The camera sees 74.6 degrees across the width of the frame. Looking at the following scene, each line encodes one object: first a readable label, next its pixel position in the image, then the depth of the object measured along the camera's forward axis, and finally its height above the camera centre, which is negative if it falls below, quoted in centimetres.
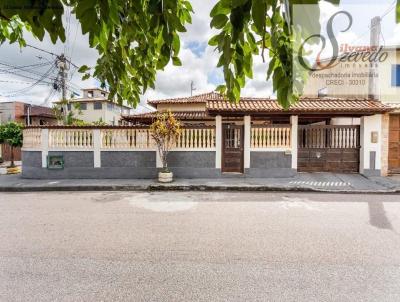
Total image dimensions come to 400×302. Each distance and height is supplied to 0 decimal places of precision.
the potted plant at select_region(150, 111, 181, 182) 972 +44
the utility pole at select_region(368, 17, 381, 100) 1218 +388
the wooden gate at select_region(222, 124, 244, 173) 1080 -5
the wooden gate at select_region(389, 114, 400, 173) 1133 +25
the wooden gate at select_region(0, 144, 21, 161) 1921 -61
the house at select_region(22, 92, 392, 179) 1049 -9
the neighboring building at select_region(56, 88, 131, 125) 3384 +477
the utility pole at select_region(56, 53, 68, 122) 1616 +447
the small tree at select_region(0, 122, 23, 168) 1282 +53
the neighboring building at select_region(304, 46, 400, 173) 1134 +313
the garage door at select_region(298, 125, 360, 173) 1107 -9
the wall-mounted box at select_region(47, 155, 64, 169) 1058 -68
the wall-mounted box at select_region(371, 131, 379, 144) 1073 +35
